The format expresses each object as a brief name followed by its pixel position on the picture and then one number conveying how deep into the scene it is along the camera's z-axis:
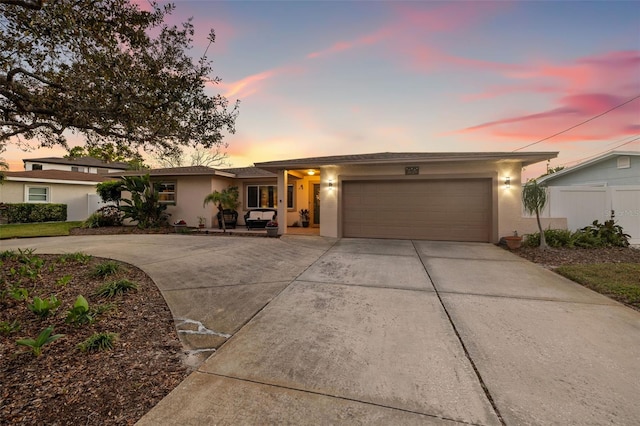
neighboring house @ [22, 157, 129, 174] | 26.78
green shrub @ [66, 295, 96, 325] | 2.98
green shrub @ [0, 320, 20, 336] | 2.79
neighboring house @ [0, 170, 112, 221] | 15.50
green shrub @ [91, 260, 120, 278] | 4.71
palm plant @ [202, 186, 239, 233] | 11.67
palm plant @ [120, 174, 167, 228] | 12.15
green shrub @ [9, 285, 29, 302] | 3.45
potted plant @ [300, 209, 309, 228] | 13.67
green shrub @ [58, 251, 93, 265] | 5.54
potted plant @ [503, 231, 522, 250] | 7.98
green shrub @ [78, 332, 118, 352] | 2.55
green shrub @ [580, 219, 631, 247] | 7.78
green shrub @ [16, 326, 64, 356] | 2.36
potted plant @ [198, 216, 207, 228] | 12.98
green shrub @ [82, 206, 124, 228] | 12.99
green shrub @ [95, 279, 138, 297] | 3.91
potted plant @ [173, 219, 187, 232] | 11.79
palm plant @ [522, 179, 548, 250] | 7.93
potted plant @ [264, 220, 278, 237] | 10.56
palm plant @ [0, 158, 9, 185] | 10.79
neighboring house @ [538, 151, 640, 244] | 8.25
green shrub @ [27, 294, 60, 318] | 3.10
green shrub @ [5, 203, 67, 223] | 14.82
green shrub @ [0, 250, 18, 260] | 5.48
